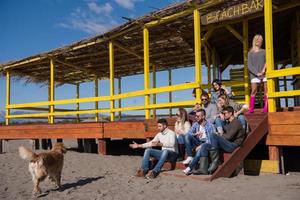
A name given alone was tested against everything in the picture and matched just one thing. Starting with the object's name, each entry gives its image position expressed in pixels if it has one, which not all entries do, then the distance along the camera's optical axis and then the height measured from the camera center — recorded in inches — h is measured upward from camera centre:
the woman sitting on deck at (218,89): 324.3 +22.8
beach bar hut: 302.0 +85.8
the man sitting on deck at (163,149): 309.1 -25.1
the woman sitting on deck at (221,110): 294.2 +4.2
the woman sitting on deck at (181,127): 324.5 -7.9
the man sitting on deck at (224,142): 283.3 -18.3
